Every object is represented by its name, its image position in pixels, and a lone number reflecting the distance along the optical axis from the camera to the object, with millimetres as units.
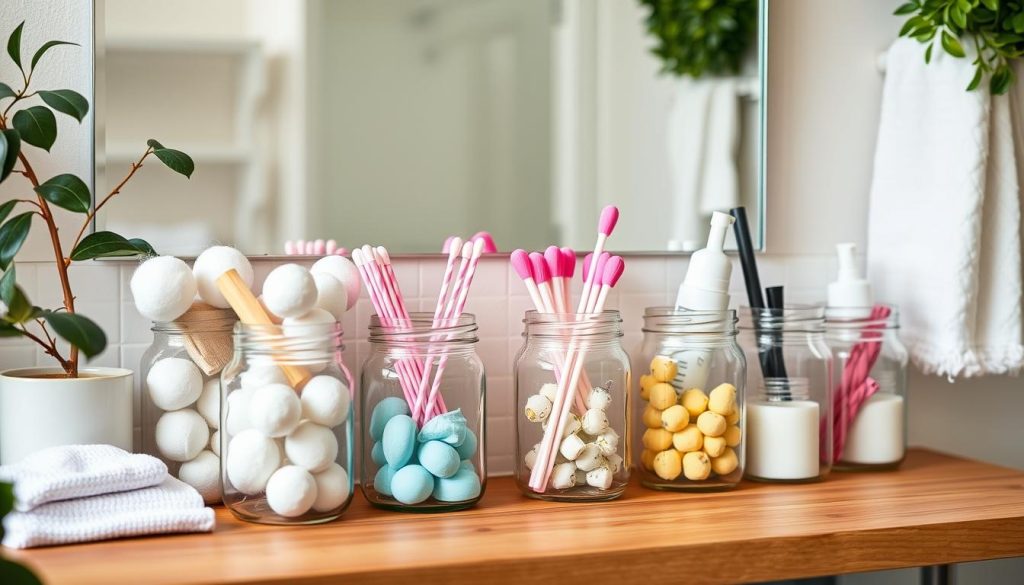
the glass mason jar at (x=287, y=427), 909
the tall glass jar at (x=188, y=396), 984
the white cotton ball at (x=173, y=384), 978
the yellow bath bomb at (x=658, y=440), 1091
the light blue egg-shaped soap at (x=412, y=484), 971
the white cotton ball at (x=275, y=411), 896
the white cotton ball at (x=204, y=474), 993
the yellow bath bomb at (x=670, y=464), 1082
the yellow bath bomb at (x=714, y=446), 1072
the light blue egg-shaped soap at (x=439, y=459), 971
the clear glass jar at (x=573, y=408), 1028
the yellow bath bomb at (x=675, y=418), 1074
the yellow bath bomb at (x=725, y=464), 1082
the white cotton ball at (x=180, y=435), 986
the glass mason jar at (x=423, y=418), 979
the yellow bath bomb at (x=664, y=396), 1086
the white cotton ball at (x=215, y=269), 996
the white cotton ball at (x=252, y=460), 912
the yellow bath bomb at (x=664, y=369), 1094
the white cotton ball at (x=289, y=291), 921
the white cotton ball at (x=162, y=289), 954
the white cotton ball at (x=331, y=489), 933
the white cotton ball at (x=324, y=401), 925
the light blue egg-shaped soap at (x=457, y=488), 988
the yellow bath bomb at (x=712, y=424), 1066
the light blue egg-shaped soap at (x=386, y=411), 1000
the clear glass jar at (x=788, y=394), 1130
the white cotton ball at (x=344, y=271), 1048
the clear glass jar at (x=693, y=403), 1078
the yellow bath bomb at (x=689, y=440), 1077
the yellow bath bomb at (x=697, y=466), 1071
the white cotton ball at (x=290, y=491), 908
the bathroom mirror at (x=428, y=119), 1105
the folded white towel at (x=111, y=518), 840
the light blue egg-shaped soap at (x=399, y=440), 976
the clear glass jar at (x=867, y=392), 1210
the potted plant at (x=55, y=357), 933
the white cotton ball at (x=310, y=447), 917
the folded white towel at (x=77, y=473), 852
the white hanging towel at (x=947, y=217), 1242
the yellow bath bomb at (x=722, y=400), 1075
